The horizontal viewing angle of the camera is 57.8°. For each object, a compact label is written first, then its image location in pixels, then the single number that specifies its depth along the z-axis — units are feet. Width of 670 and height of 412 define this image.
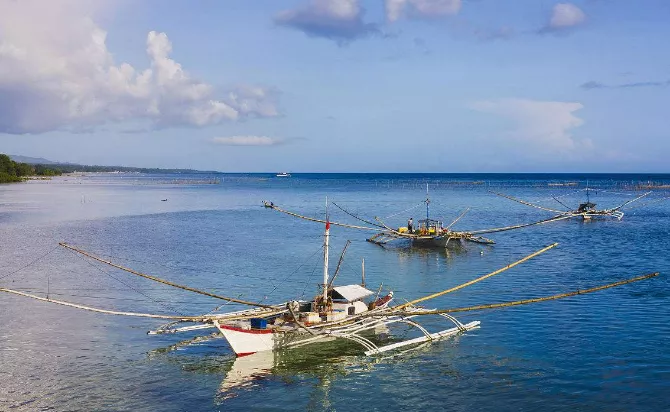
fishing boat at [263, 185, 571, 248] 155.74
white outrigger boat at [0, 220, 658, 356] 70.49
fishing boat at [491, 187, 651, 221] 222.60
